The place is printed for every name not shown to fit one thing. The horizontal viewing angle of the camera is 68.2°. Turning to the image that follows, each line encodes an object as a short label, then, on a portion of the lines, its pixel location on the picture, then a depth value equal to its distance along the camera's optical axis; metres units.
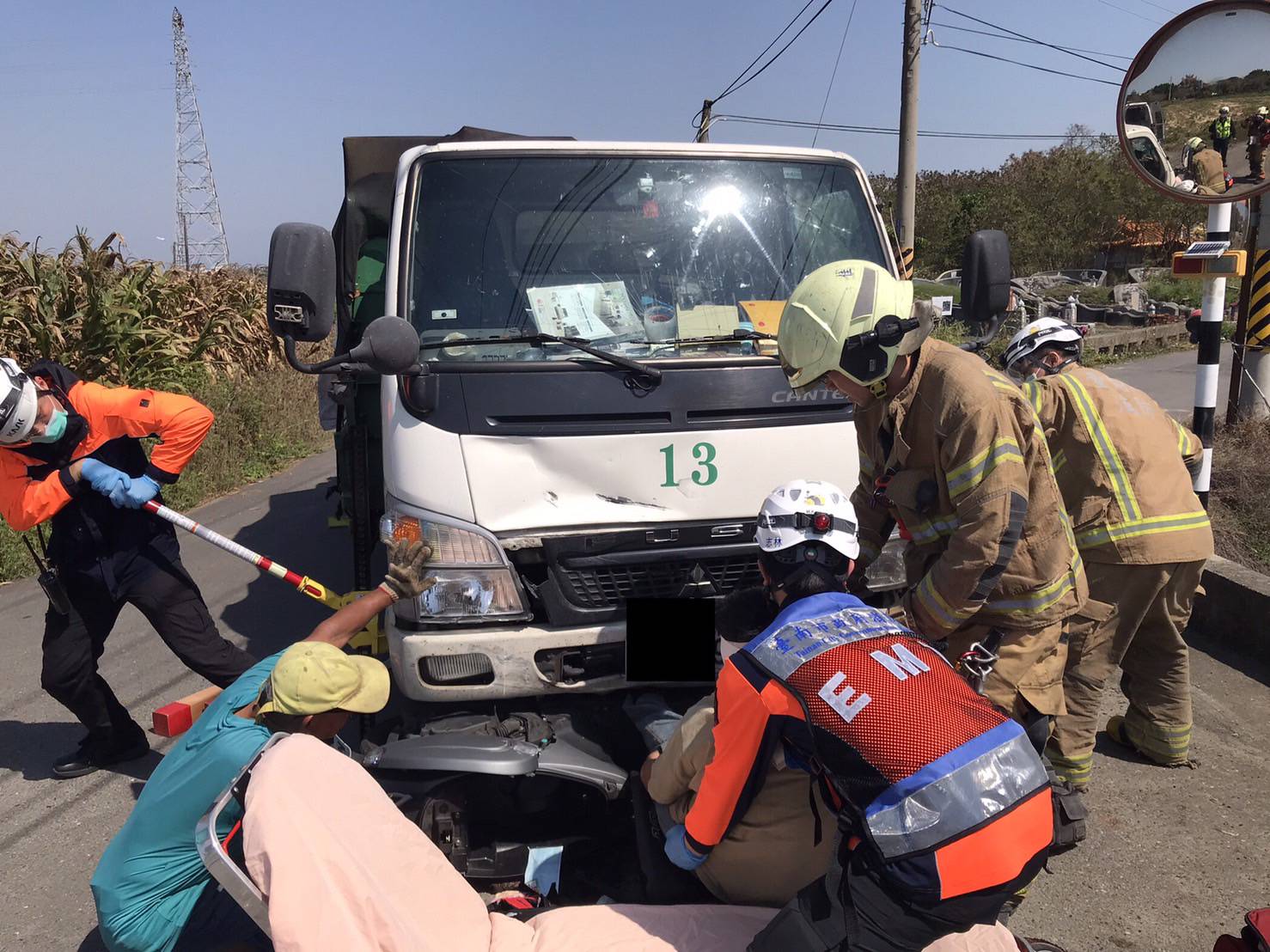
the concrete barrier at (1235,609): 4.55
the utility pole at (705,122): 21.46
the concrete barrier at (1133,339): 16.25
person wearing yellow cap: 2.36
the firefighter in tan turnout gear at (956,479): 2.57
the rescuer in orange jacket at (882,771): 1.83
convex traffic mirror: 4.14
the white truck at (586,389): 3.10
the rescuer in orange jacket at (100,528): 3.70
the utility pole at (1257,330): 7.25
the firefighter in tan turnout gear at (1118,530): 3.45
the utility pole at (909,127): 12.84
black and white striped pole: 5.01
